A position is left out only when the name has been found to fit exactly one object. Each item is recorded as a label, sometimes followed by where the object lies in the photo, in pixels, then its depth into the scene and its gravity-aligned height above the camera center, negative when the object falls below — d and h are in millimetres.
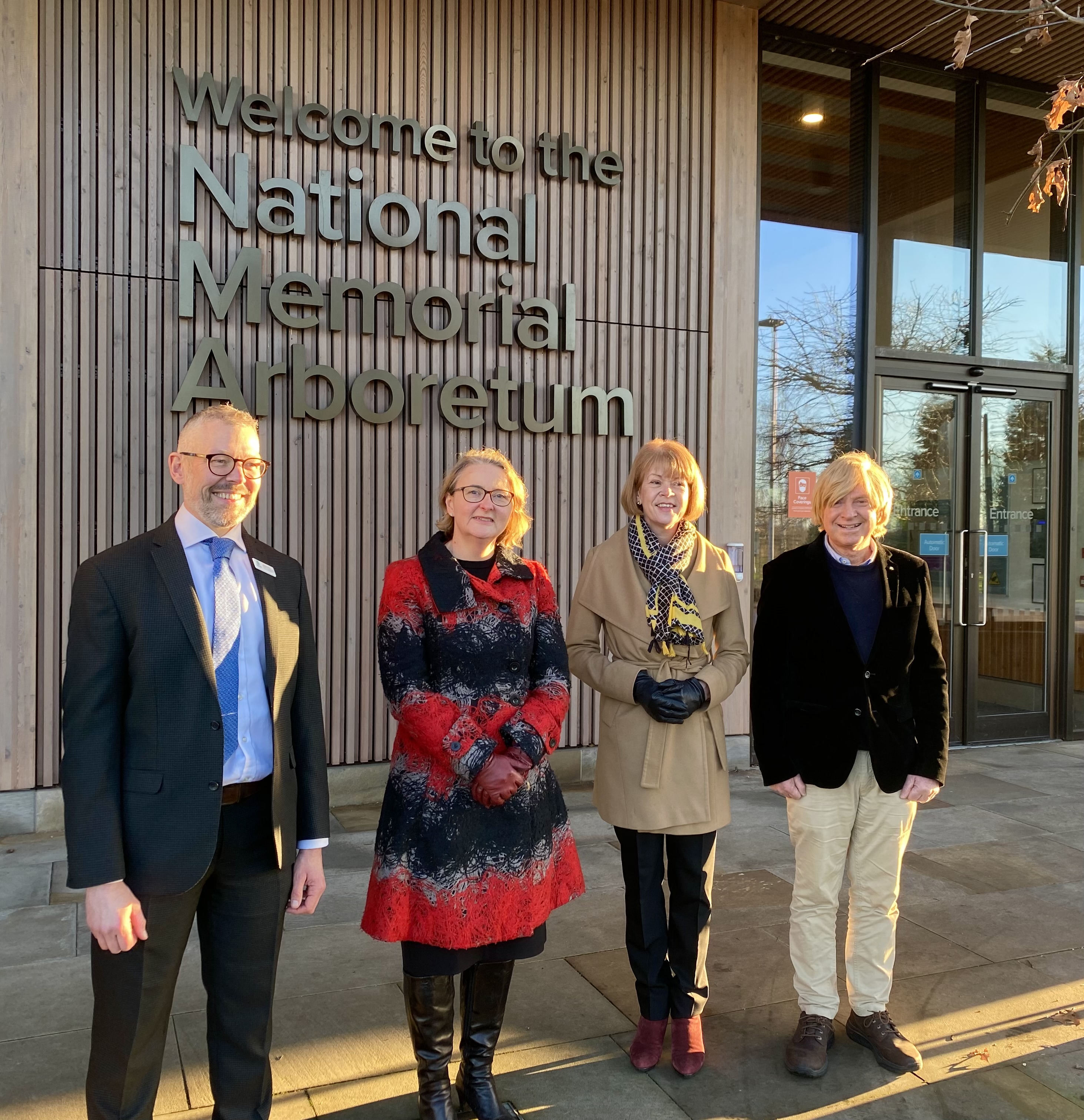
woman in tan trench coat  3031 -513
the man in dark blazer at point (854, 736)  3104 -567
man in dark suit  2158 -499
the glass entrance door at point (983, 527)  7707 +192
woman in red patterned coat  2600 -618
